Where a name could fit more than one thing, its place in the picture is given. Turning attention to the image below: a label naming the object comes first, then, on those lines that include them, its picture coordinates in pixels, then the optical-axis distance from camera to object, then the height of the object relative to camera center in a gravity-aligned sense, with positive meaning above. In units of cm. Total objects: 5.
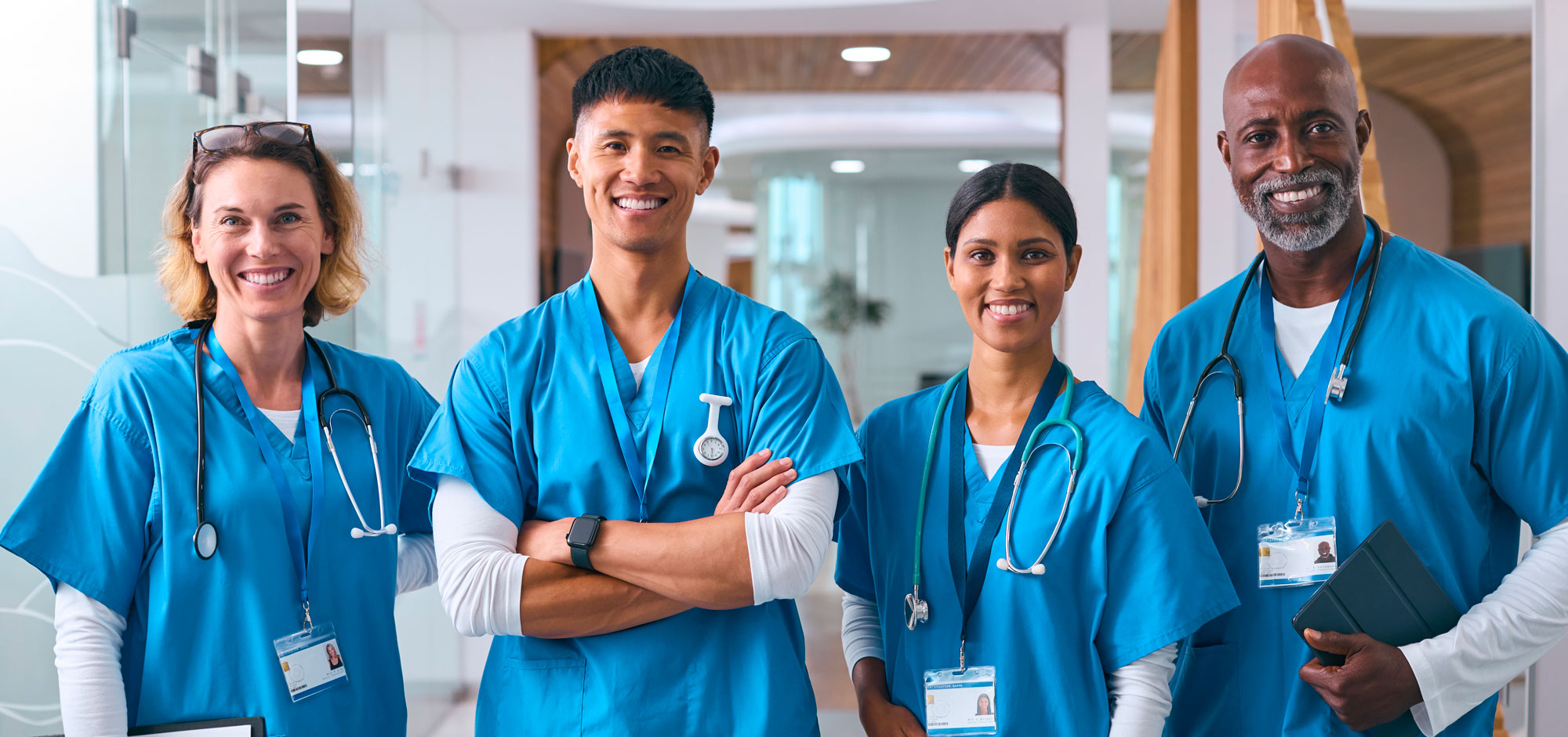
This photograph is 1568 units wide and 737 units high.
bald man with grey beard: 158 -13
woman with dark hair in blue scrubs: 150 -26
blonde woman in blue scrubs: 154 -20
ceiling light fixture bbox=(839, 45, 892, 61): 606 +182
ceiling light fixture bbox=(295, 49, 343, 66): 394 +122
